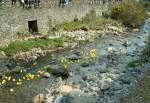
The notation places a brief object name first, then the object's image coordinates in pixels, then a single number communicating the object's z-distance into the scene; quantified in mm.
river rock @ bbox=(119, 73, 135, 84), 10109
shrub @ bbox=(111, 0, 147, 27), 19891
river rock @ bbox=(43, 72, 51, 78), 10753
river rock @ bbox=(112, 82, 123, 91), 9609
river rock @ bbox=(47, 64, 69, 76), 10961
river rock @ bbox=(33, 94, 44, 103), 8837
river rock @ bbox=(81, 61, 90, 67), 12052
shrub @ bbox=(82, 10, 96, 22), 18452
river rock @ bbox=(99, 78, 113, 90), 9693
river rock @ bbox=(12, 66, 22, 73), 11188
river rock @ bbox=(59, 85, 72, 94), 9285
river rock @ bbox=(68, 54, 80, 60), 12813
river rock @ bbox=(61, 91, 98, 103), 8482
